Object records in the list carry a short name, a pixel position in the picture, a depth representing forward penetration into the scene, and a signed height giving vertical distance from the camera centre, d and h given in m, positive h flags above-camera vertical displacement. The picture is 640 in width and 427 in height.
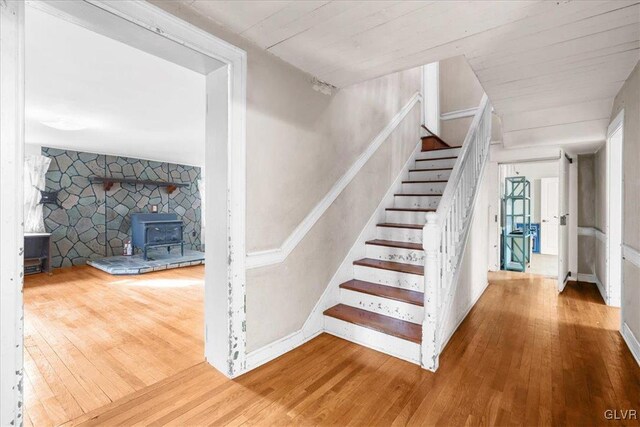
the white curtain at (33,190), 5.04 +0.40
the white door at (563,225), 3.64 -0.15
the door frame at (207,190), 1.09 +0.11
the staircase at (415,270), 1.96 -0.48
